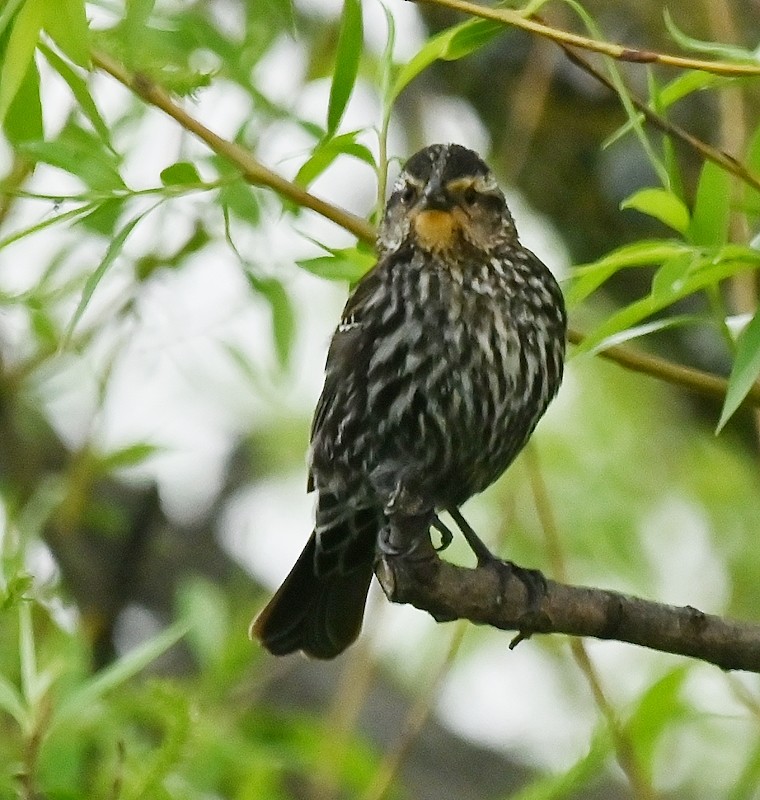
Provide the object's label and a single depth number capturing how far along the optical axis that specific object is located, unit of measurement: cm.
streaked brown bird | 554
